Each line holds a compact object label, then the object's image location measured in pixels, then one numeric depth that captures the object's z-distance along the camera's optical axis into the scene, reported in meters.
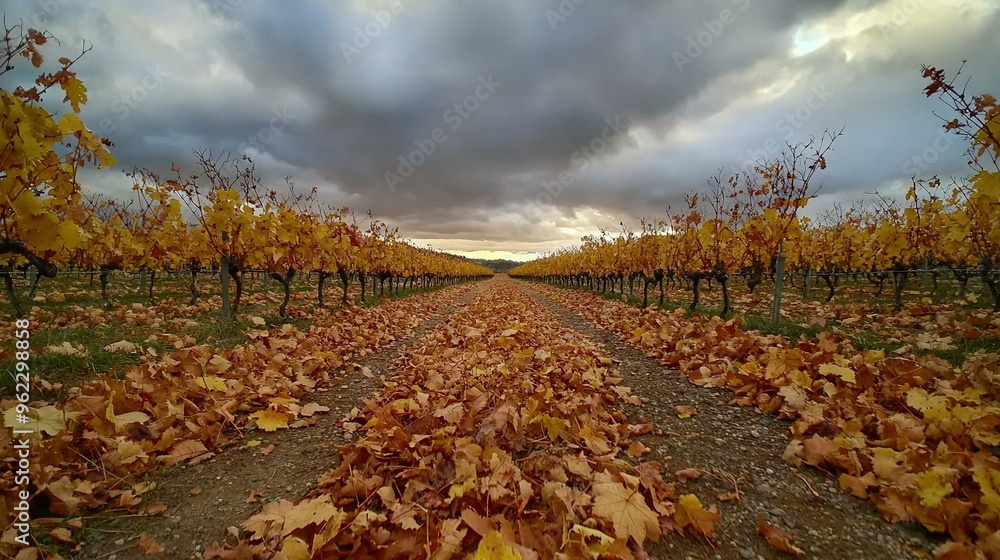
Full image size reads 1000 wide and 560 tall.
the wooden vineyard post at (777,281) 6.61
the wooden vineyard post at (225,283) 7.21
